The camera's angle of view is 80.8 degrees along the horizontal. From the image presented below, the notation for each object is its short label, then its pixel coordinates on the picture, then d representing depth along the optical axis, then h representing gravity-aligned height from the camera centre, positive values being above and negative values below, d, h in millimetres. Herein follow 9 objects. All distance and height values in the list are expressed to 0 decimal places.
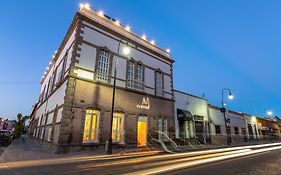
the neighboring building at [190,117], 19562 +1618
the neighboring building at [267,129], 36056 +798
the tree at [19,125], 25673 +370
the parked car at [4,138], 16006 -1062
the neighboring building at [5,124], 45938 +816
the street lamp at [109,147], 10667 -1127
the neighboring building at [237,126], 27697 +955
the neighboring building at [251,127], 31523 +884
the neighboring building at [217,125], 23325 +847
